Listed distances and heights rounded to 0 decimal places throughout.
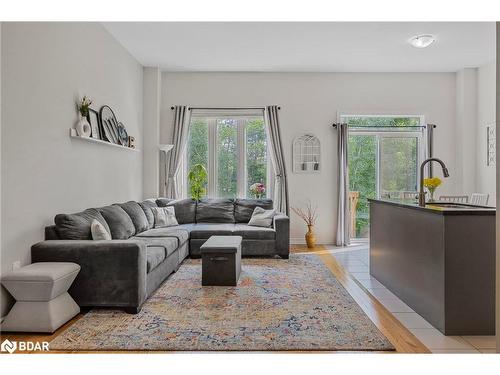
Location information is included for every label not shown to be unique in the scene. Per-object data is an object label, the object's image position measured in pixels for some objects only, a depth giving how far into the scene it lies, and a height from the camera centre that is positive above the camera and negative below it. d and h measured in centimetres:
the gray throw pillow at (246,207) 610 -36
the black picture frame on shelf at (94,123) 435 +70
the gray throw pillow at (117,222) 406 -43
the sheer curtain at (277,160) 648 +42
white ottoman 267 -83
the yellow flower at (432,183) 366 +3
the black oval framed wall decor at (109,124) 471 +76
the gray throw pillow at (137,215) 477 -41
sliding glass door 680 +49
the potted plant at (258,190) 653 -10
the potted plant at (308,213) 665 -49
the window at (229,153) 677 +55
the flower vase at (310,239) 632 -90
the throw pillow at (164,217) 554 -49
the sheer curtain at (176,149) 657 +60
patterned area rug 251 -105
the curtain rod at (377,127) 662 +104
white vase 401 +59
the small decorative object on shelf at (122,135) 522 +68
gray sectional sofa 308 -62
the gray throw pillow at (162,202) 613 -30
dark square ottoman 392 -85
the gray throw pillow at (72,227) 338 -40
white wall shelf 389 +49
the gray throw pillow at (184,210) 606 -42
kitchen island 271 -61
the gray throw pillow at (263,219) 569 -52
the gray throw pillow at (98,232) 346 -45
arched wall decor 667 +54
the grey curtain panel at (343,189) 654 -7
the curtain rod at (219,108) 665 +133
